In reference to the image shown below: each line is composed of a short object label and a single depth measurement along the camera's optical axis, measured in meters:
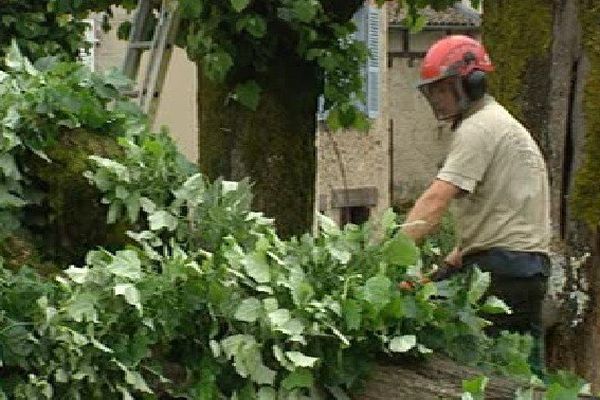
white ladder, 10.79
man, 7.50
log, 5.04
